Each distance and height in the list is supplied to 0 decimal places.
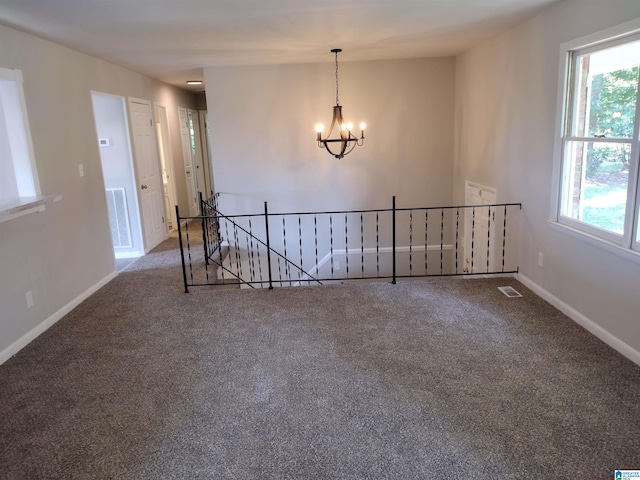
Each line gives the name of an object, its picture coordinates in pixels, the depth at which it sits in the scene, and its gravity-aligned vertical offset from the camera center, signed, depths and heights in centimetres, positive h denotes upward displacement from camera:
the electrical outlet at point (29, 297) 370 -112
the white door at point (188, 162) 877 -19
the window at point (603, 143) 304 -6
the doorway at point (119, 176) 591 -27
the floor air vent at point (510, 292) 425 -144
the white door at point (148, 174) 625 -28
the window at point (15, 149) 365 +9
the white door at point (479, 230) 527 -111
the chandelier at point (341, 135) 531 +13
